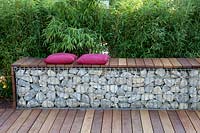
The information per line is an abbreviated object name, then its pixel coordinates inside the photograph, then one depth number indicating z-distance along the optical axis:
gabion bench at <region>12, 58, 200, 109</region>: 4.31
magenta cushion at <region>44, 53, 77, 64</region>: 4.34
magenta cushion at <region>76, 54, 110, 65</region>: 4.30
